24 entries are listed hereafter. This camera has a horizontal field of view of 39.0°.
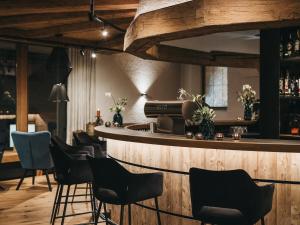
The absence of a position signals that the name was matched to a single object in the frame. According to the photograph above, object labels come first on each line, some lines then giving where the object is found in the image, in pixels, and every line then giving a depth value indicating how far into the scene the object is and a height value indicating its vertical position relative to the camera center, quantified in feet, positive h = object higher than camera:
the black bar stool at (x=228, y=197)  9.35 -2.04
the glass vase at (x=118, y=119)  20.04 -0.61
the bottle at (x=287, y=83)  17.62 +0.97
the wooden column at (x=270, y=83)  15.15 +0.84
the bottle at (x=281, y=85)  17.52 +0.89
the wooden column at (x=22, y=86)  27.40 +1.28
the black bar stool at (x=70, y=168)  14.40 -2.14
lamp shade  25.71 +0.73
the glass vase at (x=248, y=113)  23.33 -0.36
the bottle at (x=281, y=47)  17.06 +2.40
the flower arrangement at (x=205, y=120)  11.86 -0.39
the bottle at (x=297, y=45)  16.63 +2.44
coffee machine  13.53 -0.24
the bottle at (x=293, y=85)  17.65 +0.91
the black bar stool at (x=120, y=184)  11.14 -2.09
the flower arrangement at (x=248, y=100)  22.95 +0.35
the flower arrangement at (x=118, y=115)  20.02 -0.45
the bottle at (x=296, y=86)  17.40 +0.86
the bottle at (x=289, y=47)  16.89 +2.39
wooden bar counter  11.09 -1.65
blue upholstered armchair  23.21 -2.42
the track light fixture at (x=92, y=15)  15.16 +3.28
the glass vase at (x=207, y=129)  11.83 -0.63
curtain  29.94 +1.03
